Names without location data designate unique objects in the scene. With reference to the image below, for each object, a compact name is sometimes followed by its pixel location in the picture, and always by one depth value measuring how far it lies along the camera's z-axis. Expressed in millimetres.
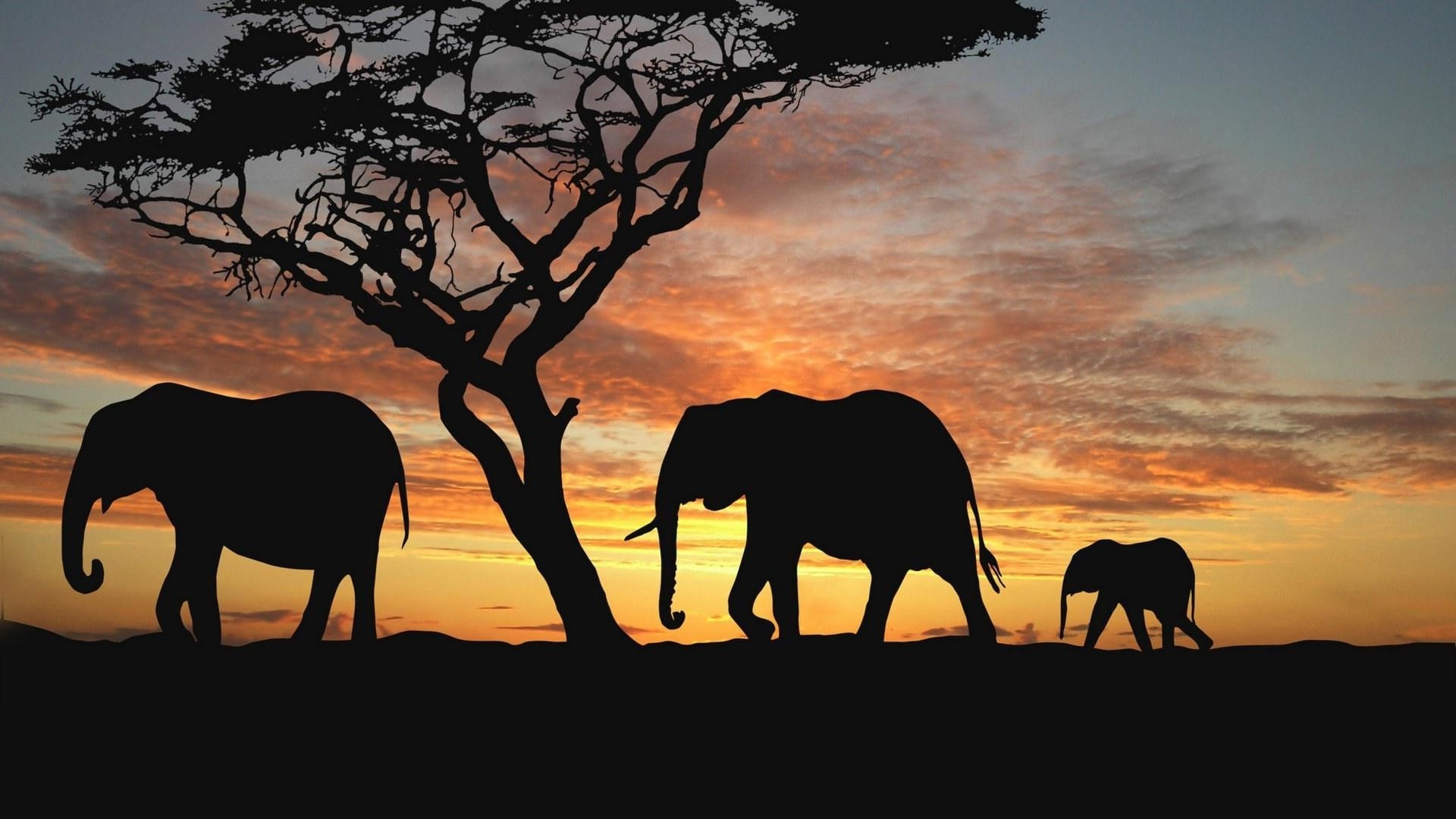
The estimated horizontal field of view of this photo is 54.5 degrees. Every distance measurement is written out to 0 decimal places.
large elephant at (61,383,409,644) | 15766
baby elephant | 23750
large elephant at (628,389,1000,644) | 16188
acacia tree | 18281
